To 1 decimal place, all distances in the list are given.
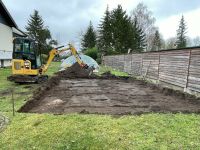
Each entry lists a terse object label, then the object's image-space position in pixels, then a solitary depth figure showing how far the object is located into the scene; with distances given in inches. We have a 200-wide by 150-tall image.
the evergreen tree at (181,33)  1347.6
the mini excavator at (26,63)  327.5
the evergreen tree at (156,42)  1430.5
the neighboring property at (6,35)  603.8
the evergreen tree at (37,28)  1168.8
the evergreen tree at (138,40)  1103.7
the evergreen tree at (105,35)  1075.3
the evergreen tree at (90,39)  1258.8
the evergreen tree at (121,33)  1035.9
